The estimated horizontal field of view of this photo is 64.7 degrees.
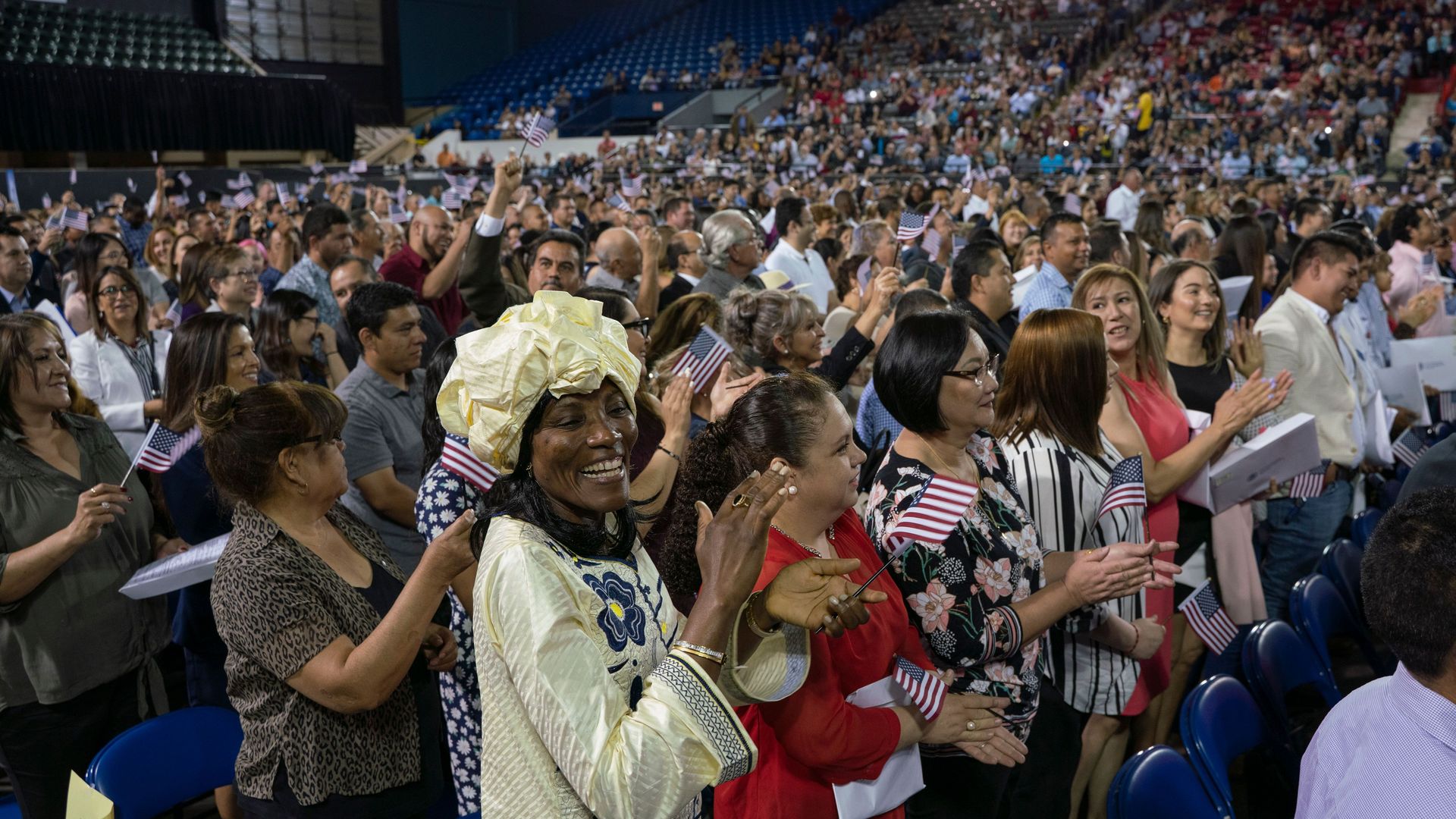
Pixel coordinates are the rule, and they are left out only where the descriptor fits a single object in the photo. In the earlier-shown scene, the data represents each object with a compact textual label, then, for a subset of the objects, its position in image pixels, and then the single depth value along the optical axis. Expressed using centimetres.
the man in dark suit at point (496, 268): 427
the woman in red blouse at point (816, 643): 183
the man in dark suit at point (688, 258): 605
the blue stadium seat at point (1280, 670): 274
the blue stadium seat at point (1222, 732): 222
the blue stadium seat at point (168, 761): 216
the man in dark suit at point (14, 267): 572
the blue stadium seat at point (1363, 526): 409
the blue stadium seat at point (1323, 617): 315
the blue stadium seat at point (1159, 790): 203
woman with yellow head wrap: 130
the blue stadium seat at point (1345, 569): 367
